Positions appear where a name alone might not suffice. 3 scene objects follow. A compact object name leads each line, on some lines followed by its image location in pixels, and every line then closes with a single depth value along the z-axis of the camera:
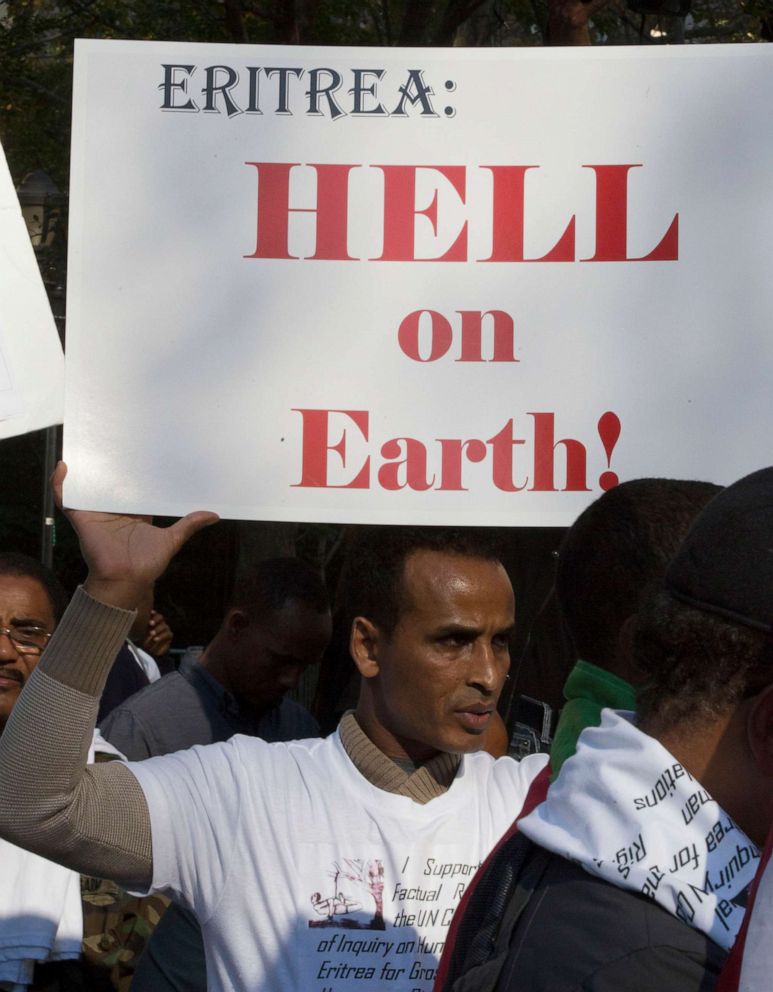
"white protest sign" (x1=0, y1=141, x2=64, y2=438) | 4.45
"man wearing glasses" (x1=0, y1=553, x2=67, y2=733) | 5.67
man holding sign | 3.63
